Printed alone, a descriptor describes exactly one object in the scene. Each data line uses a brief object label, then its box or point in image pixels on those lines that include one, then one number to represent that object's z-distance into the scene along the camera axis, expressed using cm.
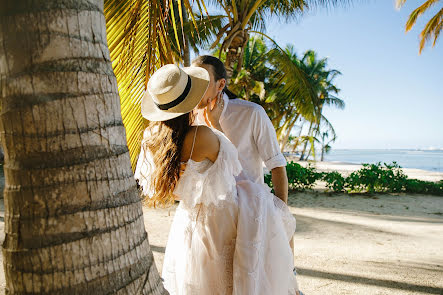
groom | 240
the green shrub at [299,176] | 996
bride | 188
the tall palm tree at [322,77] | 2766
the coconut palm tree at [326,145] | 3351
